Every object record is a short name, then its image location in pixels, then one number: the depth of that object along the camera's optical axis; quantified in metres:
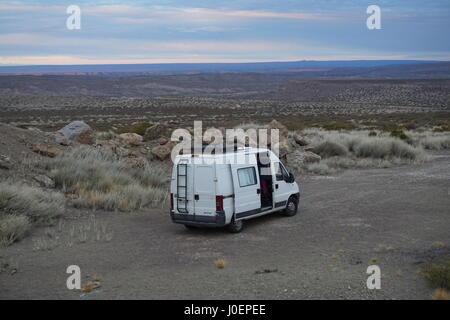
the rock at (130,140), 21.47
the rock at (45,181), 14.87
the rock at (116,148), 19.75
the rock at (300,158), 21.52
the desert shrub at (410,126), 43.44
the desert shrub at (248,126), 31.19
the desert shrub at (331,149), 24.80
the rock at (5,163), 14.65
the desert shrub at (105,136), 24.75
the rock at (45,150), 17.30
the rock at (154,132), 23.05
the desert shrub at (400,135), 29.44
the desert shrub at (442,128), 38.84
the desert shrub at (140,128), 28.05
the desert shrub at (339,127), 39.88
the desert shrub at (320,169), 20.80
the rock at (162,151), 20.20
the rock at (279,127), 24.67
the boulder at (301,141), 25.64
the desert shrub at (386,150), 24.94
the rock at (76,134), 19.61
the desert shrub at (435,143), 29.12
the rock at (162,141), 22.00
